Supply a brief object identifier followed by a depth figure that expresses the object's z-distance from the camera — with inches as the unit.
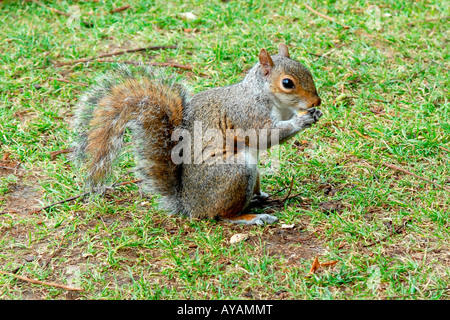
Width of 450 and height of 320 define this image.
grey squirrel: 99.3
